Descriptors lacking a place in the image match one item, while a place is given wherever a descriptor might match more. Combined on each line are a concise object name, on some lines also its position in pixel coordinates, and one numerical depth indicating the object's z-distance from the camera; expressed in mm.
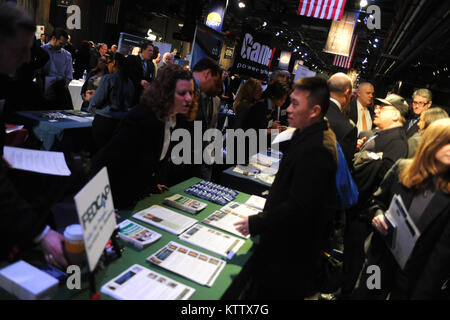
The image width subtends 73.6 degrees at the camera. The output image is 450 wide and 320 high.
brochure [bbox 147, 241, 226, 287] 1479
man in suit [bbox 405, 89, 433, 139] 4746
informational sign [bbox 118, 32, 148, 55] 9195
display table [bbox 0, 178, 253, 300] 1292
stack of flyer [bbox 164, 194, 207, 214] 2176
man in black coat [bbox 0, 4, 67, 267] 1093
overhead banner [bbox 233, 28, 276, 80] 4609
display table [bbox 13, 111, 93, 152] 3877
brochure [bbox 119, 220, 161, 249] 1621
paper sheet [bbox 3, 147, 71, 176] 1438
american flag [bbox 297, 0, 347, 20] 6148
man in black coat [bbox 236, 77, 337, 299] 1658
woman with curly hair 1937
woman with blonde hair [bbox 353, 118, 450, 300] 1803
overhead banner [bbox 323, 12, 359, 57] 8086
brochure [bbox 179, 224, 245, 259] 1755
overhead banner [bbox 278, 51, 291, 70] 15164
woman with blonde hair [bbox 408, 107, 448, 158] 3473
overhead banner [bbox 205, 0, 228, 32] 7277
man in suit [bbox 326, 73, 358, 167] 3113
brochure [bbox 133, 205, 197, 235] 1877
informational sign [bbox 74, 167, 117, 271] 1078
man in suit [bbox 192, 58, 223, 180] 3243
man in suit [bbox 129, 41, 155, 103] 4512
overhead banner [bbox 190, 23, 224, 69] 3957
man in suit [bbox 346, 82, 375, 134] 4777
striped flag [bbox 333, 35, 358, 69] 11436
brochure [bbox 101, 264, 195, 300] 1266
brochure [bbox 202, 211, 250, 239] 2022
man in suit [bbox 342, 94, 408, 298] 3127
